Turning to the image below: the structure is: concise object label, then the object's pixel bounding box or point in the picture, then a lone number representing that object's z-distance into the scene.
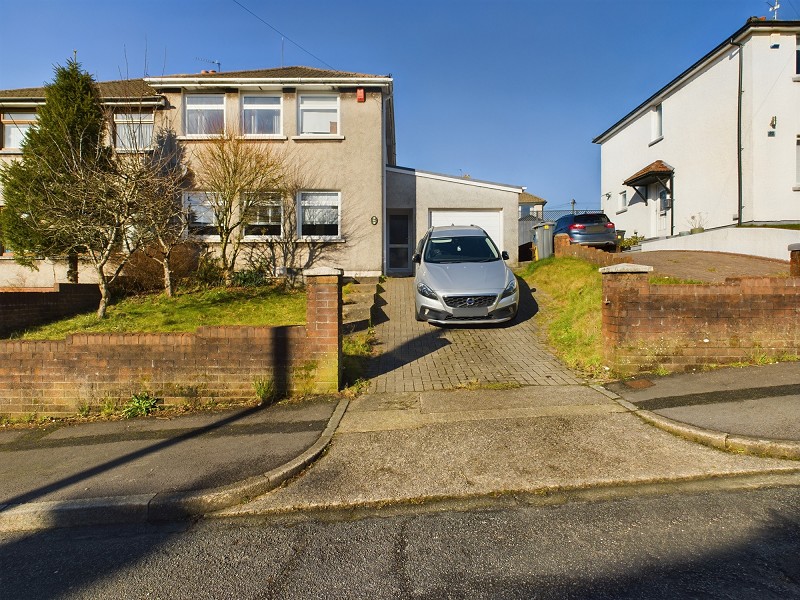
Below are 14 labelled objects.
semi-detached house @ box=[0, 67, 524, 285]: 13.42
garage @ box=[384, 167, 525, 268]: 14.84
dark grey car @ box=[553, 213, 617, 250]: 14.38
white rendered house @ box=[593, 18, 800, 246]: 14.99
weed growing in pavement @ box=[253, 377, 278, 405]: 5.63
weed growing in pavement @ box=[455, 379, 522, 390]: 5.82
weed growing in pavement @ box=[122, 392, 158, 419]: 5.56
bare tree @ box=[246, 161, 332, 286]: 13.34
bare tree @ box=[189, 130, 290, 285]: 11.99
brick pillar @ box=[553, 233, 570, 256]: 12.91
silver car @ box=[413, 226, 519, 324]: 8.18
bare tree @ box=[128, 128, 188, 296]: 9.56
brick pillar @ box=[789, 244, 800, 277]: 6.67
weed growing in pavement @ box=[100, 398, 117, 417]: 5.61
